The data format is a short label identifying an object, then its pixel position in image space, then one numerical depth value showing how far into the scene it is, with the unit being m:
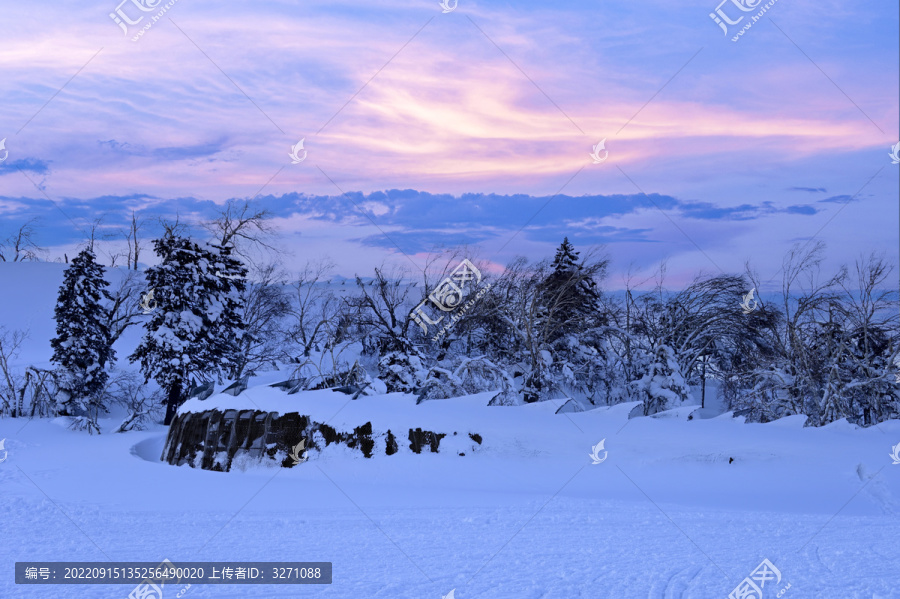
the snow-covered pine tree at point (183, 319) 25.86
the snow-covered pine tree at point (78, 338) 28.41
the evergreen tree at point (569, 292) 26.51
